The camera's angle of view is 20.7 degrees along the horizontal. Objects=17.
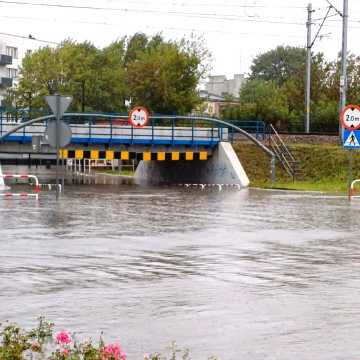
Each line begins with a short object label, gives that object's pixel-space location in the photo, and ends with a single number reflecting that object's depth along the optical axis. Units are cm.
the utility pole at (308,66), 5853
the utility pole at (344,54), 4803
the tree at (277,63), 15588
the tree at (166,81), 8281
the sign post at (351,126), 3388
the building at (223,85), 17940
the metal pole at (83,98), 8471
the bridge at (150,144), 4884
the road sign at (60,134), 2880
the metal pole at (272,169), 4797
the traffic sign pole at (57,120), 2886
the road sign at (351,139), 3384
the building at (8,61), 14180
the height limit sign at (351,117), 3394
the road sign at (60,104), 2897
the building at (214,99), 15805
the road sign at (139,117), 4962
